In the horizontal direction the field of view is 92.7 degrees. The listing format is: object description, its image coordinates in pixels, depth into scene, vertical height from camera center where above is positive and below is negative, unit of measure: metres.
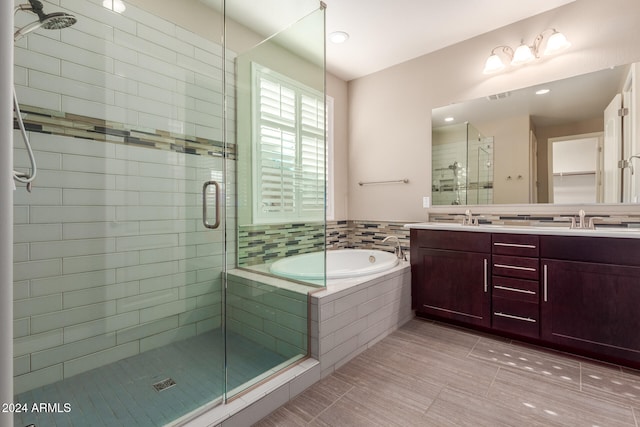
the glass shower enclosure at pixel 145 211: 1.53 +0.00
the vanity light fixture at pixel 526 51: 2.34 +1.29
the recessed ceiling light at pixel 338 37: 2.74 +1.59
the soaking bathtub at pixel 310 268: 2.07 -0.41
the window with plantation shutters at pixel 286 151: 2.24 +0.45
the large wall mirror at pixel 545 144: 2.19 +0.55
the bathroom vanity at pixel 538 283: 1.84 -0.52
